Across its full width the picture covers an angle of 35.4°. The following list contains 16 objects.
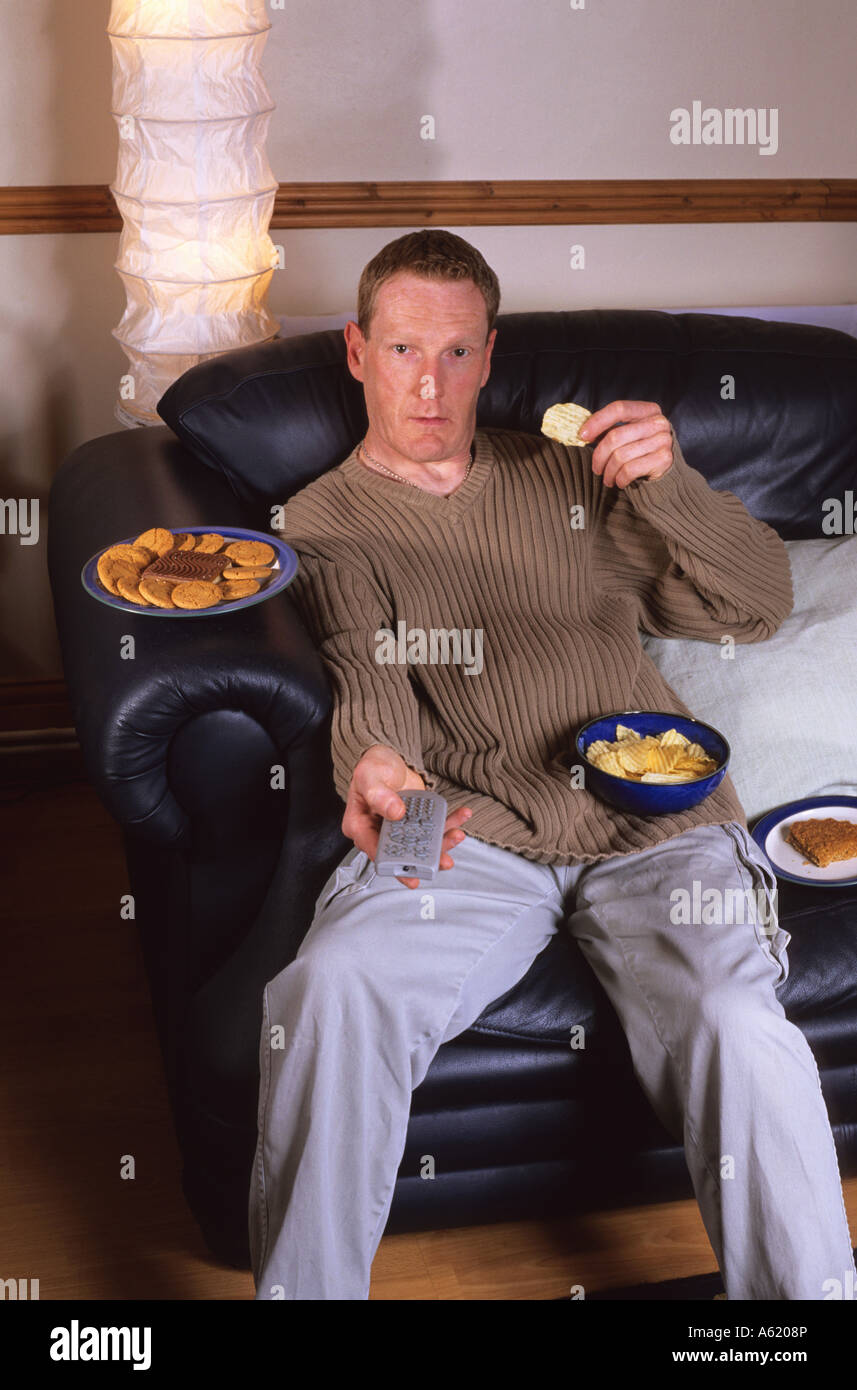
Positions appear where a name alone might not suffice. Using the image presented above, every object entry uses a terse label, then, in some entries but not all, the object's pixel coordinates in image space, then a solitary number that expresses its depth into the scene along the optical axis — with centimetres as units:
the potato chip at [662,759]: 163
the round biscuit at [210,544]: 168
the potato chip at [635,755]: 162
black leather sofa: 151
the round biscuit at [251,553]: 167
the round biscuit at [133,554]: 163
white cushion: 183
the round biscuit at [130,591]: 156
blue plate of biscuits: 156
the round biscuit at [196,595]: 155
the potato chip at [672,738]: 167
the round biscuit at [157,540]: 166
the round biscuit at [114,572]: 159
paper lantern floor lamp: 210
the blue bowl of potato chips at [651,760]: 159
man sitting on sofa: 138
